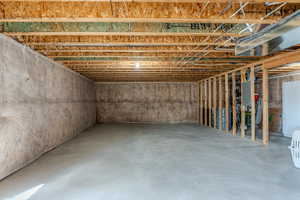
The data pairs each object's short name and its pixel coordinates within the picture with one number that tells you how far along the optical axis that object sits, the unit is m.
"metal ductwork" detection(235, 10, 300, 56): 2.23
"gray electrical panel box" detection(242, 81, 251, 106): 5.23
